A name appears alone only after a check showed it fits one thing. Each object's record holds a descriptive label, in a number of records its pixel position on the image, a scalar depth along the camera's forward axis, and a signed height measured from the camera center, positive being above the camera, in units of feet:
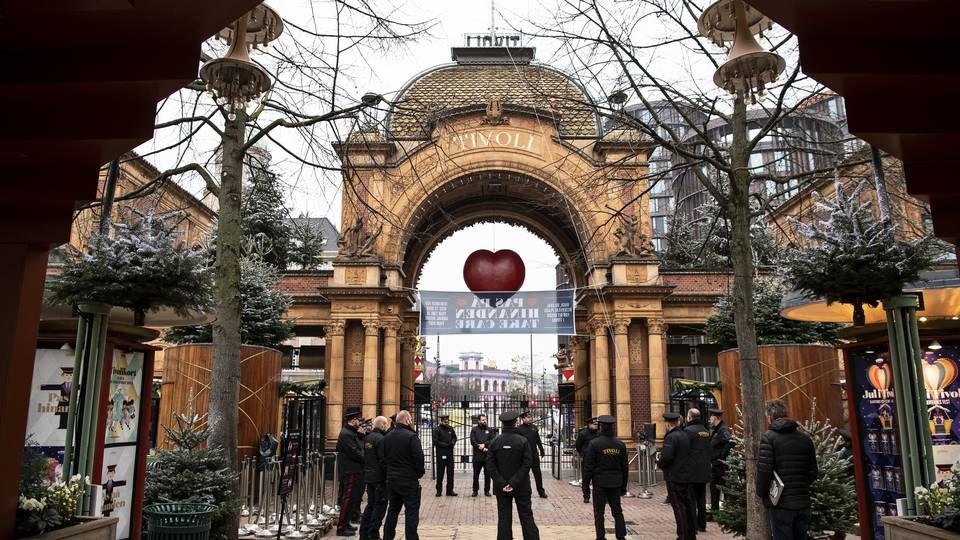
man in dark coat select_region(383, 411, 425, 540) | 30.78 -3.83
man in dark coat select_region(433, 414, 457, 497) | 53.62 -4.49
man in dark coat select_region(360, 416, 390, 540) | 31.83 -4.64
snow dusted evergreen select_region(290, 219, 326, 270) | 111.65 +23.09
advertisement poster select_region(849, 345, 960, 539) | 22.52 -0.76
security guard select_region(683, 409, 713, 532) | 32.74 -3.42
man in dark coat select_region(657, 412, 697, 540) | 31.32 -4.20
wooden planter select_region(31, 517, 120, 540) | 16.02 -3.54
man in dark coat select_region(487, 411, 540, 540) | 29.76 -3.84
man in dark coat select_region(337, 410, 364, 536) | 36.09 -4.38
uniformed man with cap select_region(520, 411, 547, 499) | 34.36 -3.63
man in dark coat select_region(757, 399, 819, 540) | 21.91 -2.65
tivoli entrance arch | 74.28 +13.48
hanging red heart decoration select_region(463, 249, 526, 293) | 74.64 +13.17
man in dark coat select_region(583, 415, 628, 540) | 32.55 -3.88
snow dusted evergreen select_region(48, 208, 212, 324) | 22.84 +4.06
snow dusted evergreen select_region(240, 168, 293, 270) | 103.71 +26.11
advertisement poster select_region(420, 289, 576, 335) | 70.90 +8.19
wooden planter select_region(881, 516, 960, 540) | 15.60 -3.39
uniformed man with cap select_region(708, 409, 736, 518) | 39.65 -3.42
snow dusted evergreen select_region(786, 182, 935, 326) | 21.43 +4.32
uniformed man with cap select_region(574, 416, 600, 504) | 49.03 -3.24
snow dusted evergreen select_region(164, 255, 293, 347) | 49.29 +5.25
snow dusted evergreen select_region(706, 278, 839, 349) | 46.83 +4.45
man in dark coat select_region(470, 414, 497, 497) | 52.90 -4.13
